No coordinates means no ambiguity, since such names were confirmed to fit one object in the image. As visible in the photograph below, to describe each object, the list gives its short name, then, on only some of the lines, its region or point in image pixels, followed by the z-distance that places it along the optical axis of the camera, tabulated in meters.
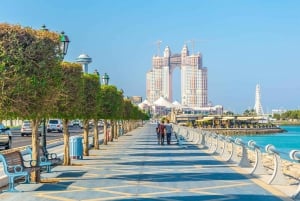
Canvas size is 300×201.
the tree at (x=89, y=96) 25.61
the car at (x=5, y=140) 34.22
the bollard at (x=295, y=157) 12.49
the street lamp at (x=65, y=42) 19.22
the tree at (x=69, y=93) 19.55
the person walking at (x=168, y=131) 38.06
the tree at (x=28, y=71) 13.12
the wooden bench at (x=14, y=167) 14.56
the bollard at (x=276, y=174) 15.11
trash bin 24.66
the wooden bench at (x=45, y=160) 17.86
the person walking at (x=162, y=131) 38.12
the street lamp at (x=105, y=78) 38.66
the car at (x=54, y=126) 69.75
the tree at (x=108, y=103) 33.72
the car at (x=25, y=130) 56.25
